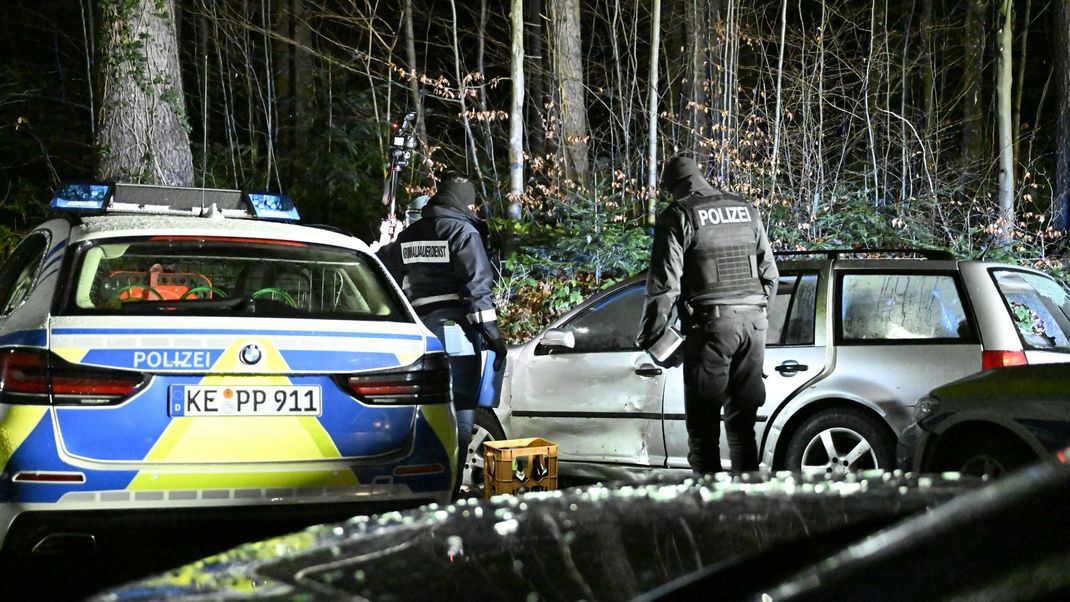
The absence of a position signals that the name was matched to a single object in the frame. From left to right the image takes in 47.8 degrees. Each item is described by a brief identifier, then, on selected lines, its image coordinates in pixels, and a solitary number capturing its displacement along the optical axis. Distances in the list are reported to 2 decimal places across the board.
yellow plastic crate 6.23
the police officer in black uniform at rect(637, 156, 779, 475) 6.20
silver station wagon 6.30
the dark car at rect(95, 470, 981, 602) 1.98
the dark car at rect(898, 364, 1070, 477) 4.81
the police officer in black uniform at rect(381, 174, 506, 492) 6.73
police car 4.26
